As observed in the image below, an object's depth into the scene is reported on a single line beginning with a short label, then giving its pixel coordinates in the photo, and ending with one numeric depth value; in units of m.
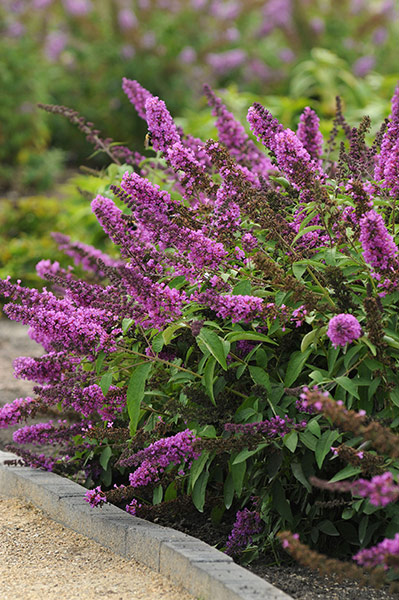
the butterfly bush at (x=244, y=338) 6.01
